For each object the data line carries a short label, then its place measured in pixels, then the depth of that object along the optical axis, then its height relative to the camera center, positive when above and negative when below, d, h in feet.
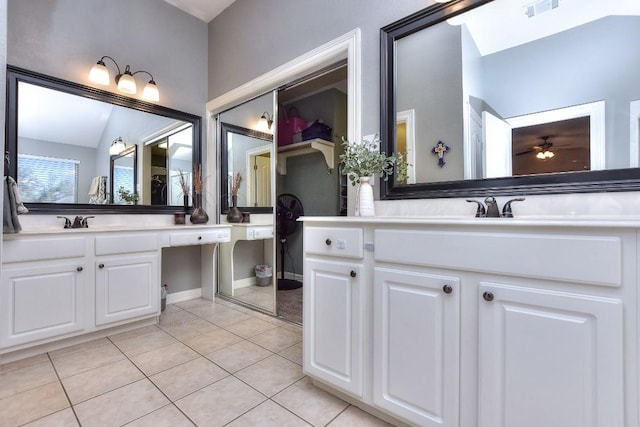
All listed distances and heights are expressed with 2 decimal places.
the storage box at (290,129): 12.53 +3.53
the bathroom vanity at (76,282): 6.04 -1.58
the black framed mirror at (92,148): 7.31 +1.88
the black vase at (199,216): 9.73 -0.12
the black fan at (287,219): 11.91 -0.29
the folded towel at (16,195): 6.08 +0.38
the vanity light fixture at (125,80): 8.04 +3.80
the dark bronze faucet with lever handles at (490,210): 4.44 +0.01
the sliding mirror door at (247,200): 9.75 +0.40
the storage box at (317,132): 11.93 +3.25
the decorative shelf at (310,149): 11.94 +2.68
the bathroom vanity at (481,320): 2.72 -1.24
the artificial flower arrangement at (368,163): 5.42 +0.91
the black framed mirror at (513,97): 3.90 +1.78
